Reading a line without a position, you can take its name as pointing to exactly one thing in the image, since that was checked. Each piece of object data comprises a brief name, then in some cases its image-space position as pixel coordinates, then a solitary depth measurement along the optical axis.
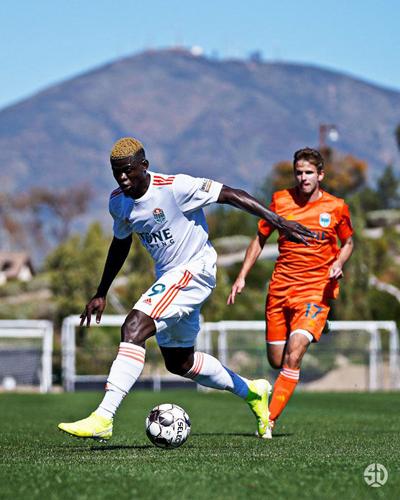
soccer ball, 15.77
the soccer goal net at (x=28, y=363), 59.56
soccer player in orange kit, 19.25
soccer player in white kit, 15.18
